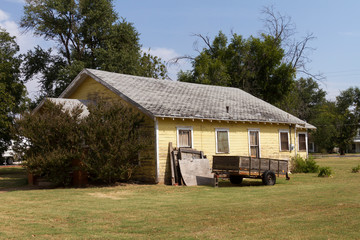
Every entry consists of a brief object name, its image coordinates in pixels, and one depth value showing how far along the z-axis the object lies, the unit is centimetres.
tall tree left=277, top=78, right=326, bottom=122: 8980
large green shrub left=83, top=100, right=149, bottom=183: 1823
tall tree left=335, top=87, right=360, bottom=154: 7756
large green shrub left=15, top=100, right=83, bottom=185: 1814
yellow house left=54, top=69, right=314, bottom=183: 2041
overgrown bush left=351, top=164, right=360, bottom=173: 2656
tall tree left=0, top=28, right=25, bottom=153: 2764
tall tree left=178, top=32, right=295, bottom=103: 4491
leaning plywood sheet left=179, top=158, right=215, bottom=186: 2006
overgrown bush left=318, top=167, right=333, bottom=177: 2391
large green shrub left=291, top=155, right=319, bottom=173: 2808
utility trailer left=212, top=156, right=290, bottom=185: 1928
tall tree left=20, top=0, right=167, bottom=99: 3969
